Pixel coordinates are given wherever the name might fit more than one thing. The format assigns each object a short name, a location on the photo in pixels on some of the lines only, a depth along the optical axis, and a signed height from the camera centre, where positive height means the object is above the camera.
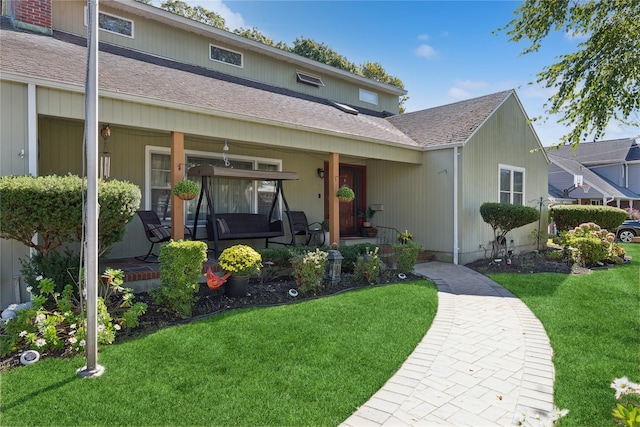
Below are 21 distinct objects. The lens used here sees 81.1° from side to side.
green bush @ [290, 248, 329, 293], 5.83 -0.95
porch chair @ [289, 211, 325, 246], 9.19 -0.51
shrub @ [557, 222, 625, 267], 8.80 -0.87
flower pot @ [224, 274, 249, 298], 5.39 -1.11
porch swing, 6.73 -0.21
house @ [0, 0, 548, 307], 5.36 +1.51
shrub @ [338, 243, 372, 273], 7.43 -0.91
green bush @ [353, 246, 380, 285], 6.72 -1.08
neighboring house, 22.39 +2.41
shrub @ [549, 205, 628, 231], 12.47 -0.19
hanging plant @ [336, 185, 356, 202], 8.07 +0.34
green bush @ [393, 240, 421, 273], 7.37 -0.92
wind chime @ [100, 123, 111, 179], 5.36 +0.70
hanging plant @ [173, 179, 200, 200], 5.80 +0.30
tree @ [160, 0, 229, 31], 21.19 +11.36
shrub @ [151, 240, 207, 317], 4.54 -0.81
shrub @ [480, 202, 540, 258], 8.84 -0.12
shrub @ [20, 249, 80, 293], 4.36 -0.71
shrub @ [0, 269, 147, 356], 3.55 -1.17
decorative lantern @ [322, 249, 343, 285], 6.62 -1.02
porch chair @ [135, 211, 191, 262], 6.42 -0.34
